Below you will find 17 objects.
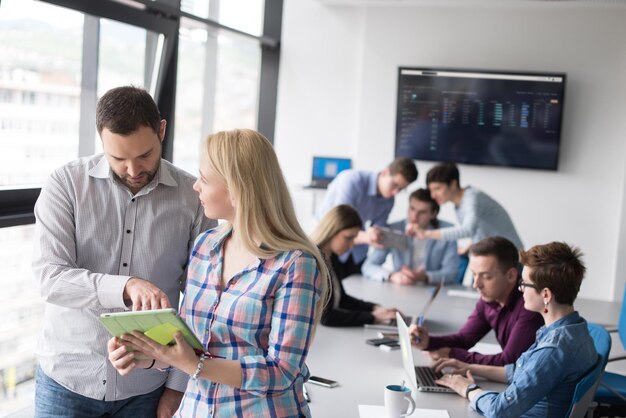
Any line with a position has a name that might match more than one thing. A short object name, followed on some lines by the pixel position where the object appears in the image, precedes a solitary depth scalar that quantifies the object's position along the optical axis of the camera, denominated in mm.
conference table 2646
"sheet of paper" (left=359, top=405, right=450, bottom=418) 2484
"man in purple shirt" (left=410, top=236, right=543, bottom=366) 3355
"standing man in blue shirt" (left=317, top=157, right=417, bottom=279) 5312
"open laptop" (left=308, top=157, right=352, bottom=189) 7168
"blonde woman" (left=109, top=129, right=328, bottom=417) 1710
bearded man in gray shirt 2008
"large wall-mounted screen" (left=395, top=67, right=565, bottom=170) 6809
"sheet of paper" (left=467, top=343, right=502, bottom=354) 3451
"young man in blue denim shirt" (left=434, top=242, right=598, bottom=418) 2523
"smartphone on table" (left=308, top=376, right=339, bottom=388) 2768
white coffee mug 2369
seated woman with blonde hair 3855
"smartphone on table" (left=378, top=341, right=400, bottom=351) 3355
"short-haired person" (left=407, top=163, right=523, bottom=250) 5141
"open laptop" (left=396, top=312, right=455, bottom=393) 2795
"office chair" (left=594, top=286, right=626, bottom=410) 3566
